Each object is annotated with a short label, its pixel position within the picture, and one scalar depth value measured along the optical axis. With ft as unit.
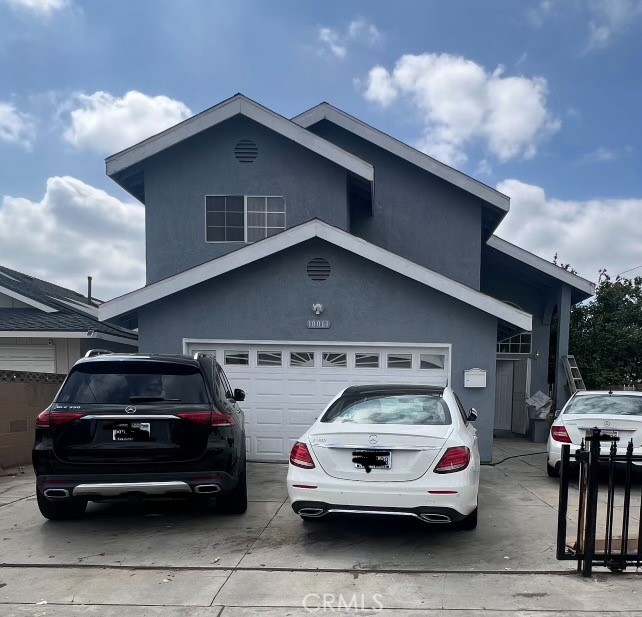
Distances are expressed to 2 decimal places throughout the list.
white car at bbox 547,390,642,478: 25.63
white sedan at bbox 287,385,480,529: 15.70
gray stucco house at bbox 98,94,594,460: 31.30
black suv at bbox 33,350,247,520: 17.13
